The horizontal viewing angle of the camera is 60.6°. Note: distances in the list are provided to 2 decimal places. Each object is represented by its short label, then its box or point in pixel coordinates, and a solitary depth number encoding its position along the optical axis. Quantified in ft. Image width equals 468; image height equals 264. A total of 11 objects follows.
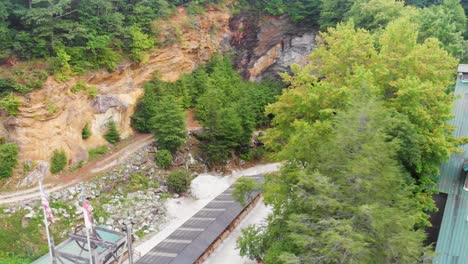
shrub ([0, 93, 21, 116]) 93.45
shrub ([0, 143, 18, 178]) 91.20
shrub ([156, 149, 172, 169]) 115.44
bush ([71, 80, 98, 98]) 107.65
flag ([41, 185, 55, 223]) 57.41
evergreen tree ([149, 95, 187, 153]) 115.14
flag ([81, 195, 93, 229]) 54.70
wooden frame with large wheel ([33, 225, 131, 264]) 61.05
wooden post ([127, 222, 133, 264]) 63.88
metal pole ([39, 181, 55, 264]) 60.67
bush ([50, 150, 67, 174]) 99.09
